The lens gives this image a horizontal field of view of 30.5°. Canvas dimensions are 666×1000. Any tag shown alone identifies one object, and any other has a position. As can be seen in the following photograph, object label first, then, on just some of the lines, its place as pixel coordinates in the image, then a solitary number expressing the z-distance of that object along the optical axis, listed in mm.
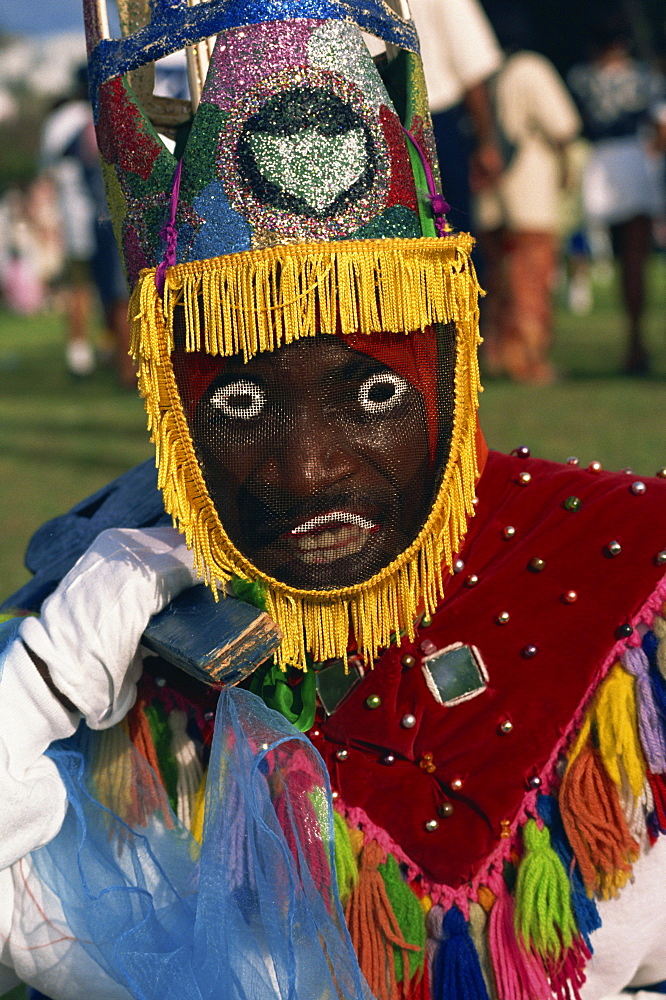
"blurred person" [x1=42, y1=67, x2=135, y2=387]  9023
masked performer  1621
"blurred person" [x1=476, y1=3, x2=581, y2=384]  7637
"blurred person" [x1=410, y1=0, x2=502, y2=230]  5578
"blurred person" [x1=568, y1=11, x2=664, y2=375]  7934
